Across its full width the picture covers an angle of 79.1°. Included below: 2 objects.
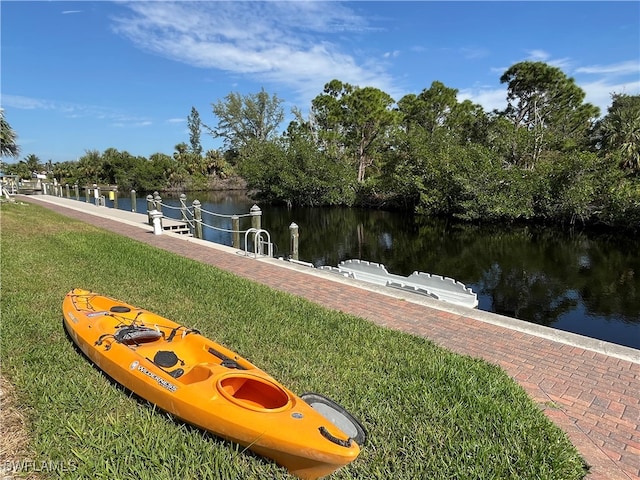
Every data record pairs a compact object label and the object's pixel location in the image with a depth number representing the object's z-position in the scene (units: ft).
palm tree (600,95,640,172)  66.08
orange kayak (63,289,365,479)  7.58
